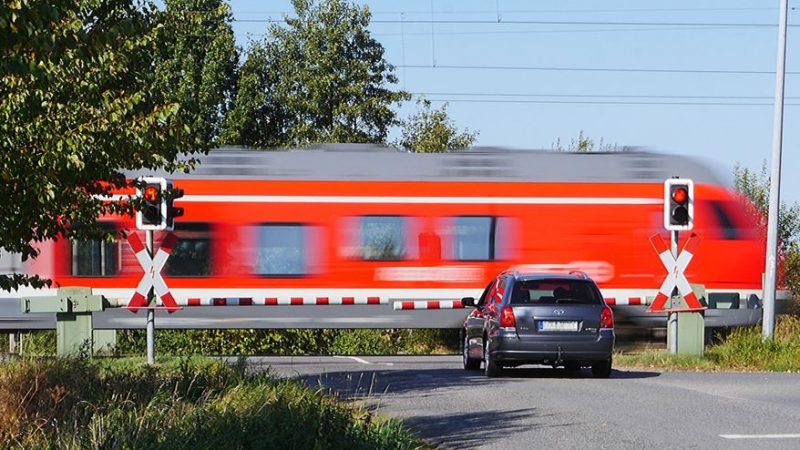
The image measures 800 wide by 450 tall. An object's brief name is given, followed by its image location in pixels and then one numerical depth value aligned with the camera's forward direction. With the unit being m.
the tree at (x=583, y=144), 63.47
